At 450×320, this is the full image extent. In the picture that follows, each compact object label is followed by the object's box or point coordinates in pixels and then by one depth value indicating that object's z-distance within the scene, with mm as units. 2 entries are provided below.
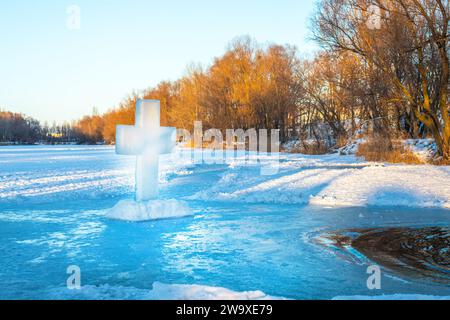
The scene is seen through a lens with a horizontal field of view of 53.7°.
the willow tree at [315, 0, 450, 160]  19109
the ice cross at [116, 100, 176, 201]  7902
